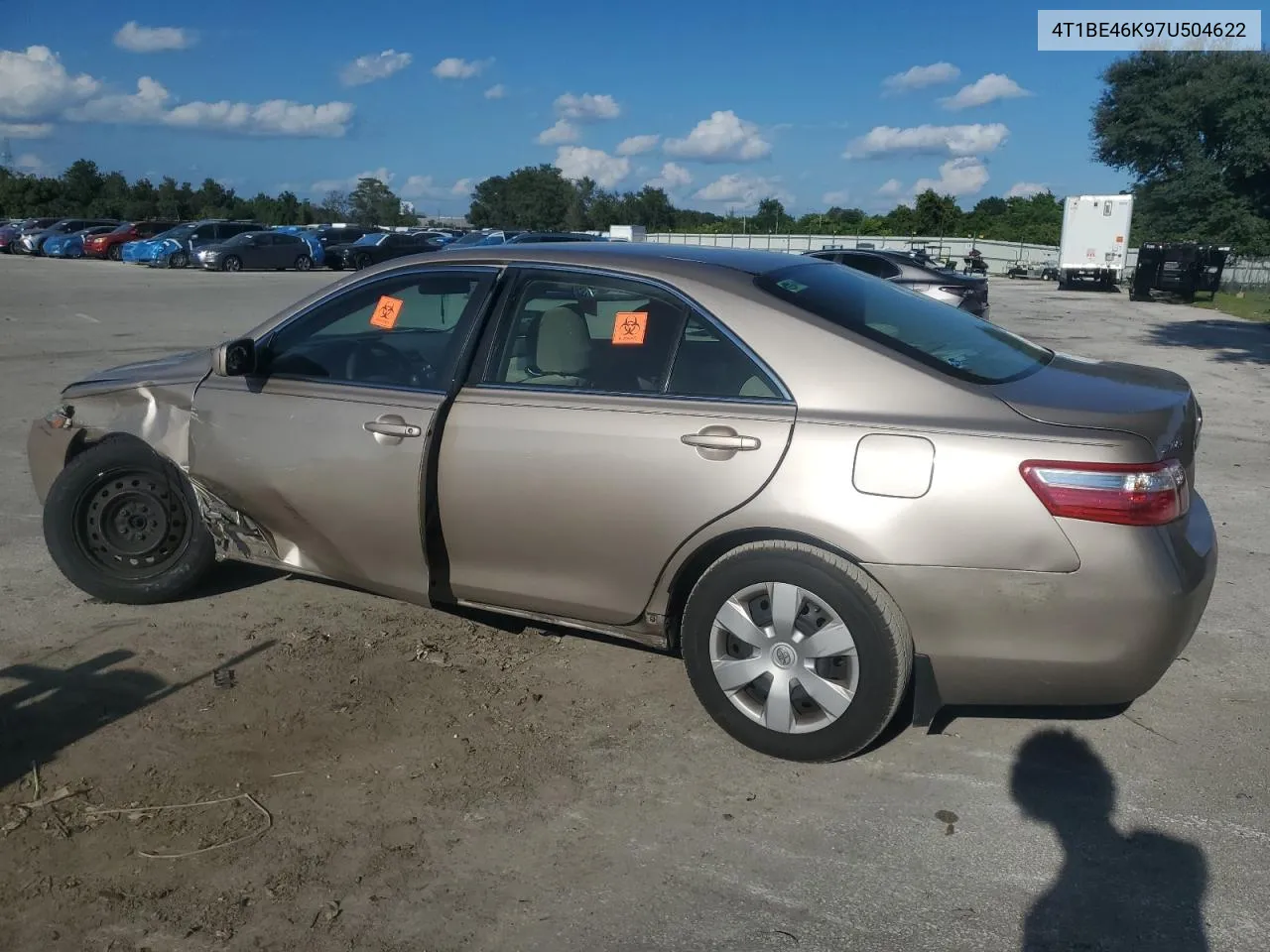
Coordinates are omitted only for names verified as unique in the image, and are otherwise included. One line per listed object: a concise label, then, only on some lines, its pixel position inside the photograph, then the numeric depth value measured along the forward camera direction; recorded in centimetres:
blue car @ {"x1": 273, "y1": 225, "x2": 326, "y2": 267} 3775
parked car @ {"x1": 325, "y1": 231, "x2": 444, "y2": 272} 3803
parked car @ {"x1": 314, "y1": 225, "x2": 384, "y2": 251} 4103
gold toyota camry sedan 330
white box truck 3997
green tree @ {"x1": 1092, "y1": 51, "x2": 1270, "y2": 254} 3422
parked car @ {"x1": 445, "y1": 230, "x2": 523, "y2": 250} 3611
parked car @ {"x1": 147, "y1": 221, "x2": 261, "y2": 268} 3650
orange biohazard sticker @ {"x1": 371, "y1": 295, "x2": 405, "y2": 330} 451
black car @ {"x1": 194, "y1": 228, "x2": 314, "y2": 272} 3522
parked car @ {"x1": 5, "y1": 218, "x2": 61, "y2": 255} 4488
